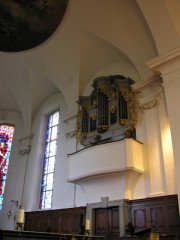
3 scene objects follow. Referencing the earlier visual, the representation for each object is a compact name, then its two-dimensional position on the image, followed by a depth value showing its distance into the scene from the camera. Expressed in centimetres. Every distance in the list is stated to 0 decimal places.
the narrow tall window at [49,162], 1113
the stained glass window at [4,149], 1287
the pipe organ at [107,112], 873
